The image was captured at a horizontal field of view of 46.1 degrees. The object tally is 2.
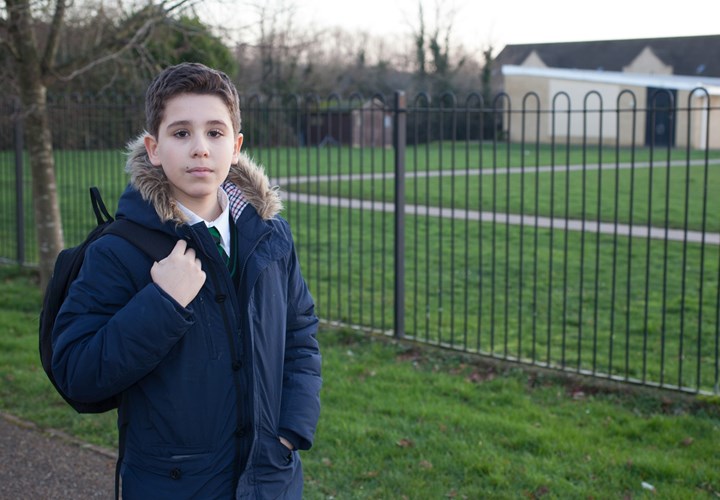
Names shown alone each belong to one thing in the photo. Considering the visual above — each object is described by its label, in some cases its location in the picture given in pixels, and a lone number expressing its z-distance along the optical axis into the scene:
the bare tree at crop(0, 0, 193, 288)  7.36
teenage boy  1.97
